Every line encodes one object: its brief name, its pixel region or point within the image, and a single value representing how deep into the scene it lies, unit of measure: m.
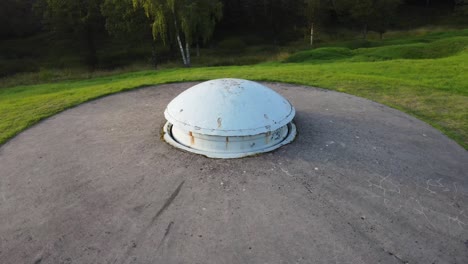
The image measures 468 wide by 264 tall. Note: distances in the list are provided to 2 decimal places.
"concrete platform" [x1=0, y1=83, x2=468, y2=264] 4.77
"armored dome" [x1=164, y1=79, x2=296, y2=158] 7.02
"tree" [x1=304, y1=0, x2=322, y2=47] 28.33
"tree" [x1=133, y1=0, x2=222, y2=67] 21.42
